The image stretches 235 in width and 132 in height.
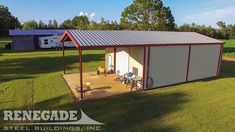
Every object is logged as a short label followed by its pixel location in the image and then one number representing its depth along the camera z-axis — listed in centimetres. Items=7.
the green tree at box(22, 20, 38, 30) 7488
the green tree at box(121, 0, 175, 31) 3700
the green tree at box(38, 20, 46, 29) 7825
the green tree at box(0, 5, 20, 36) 6565
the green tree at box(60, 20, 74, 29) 8288
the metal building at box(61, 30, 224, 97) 1255
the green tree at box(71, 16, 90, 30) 5802
